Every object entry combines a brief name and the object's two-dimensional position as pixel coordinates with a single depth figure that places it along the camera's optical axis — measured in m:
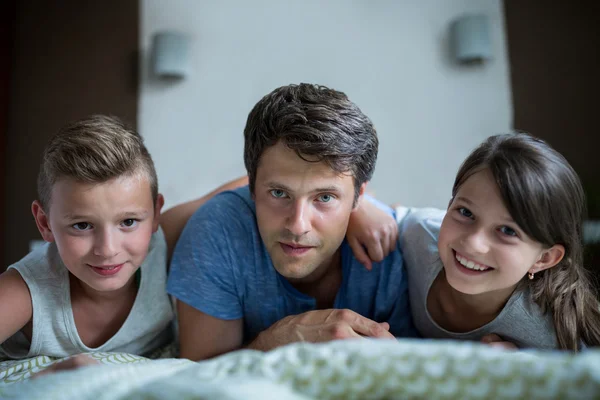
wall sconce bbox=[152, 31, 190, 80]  2.84
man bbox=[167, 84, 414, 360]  1.10
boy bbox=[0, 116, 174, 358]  1.12
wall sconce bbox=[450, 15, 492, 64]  2.69
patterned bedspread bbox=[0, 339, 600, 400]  0.56
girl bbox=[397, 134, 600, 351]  1.04
